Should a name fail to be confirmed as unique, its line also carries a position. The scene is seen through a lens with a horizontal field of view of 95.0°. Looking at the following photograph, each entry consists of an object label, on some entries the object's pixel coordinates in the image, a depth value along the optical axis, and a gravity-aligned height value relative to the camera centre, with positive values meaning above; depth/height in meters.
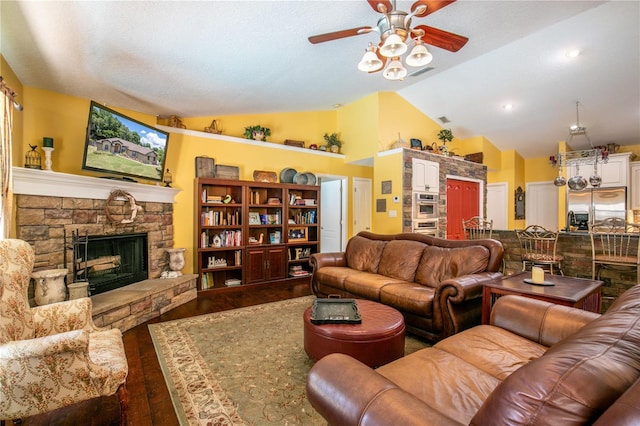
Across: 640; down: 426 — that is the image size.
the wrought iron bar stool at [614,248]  3.55 -0.50
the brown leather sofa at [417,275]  2.54 -0.73
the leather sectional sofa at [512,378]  0.68 -0.61
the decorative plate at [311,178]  5.69 +0.63
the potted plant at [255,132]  5.14 +1.39
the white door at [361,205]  6.38 +0.12
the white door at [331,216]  6.21 -0.12
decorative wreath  3.37 +0.09
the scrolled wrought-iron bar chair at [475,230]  5.09 -0.36
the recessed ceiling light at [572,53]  4.13 +2.23
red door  6.14 +0.15
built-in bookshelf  4.59 -0.36
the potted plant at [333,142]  6.14 +1.44
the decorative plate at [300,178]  5.52 +0.61
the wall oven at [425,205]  5.36 +0.09
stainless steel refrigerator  5.88 +0.12
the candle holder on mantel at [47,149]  2.95 +0.63
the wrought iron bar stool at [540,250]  3.99 -0.60
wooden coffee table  2.11 -0.62
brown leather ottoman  2.01 -0.91
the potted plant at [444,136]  6.05 +1.54
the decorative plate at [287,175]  5.45 +0.67
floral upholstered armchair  1.34 -0.72
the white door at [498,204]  7.41 +0.15
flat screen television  3.04 +0.76
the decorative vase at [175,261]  4.12 -0.71
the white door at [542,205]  7.15 +0.12
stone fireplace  2.75 -0.24
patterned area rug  1.78 -1.22
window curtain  2.20 +0.38
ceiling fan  2.27 +1.52
